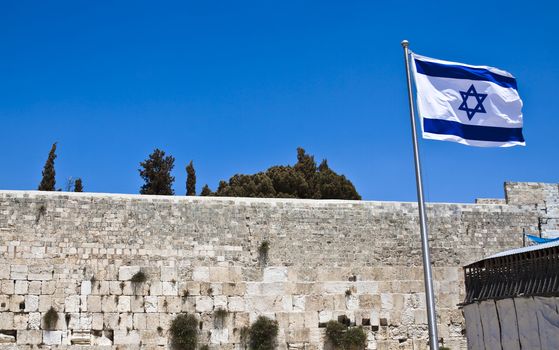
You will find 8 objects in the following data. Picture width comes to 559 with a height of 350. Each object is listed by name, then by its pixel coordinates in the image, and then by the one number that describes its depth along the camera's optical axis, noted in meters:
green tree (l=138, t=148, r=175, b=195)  26.81
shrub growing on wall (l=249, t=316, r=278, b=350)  16.28
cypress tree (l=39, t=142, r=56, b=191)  24.02
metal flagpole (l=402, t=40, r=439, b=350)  9.75
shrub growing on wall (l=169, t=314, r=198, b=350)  15.89
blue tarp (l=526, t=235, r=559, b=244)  18.41
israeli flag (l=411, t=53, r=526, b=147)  11.19
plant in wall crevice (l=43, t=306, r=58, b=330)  15.43
